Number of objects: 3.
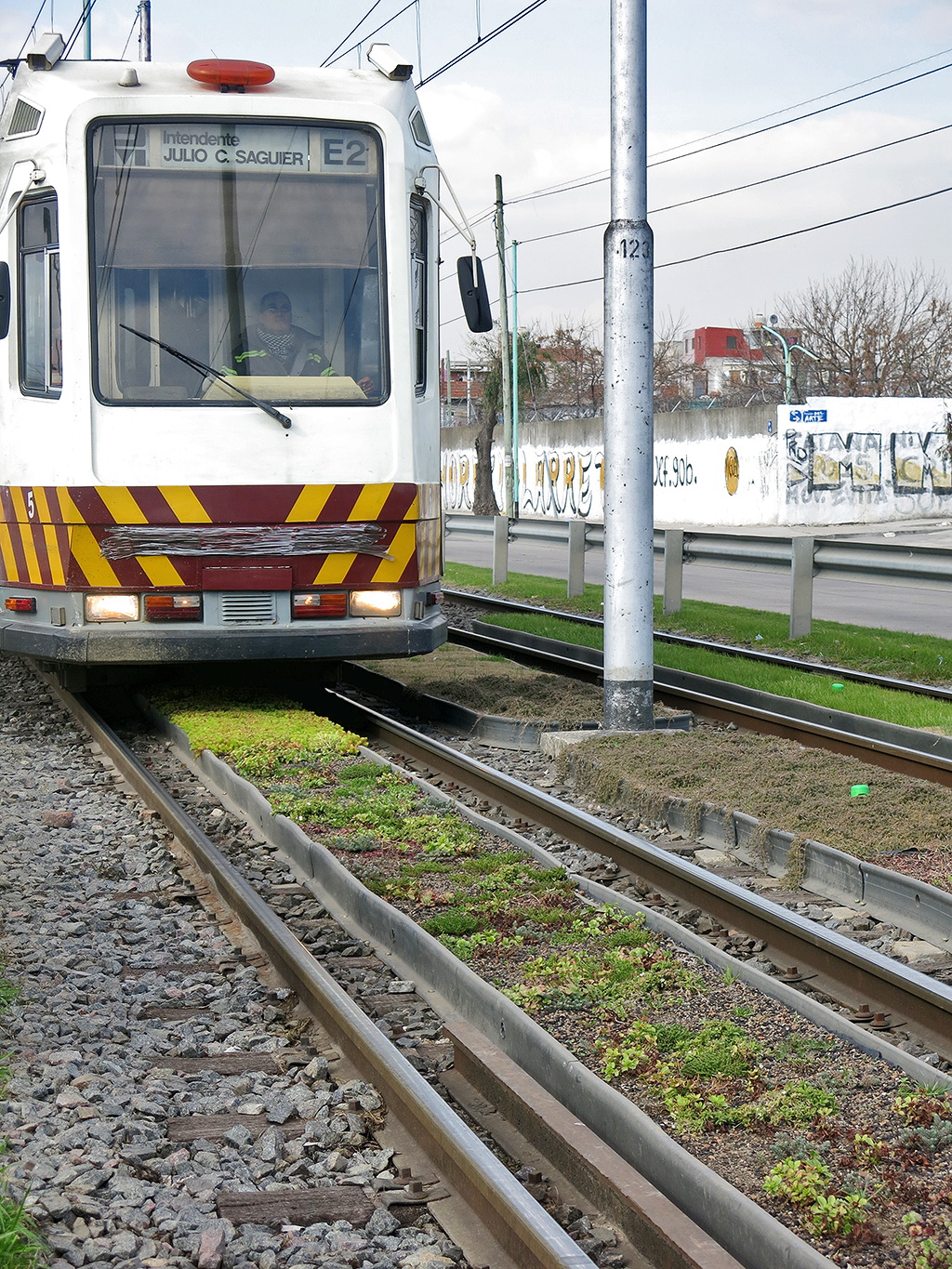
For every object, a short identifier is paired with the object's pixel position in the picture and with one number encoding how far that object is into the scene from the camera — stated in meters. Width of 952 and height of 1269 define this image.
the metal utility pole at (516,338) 40.59
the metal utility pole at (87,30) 20.96
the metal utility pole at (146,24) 18.80
